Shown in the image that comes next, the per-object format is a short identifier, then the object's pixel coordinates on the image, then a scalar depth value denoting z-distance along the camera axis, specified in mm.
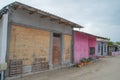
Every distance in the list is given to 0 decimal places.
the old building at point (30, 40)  4370
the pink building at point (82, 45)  7797
